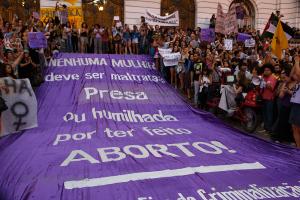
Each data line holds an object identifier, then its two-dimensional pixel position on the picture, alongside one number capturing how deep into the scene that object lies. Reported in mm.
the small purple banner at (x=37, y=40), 12156
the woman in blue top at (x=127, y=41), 16812
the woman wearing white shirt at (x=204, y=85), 11422
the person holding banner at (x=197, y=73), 11850
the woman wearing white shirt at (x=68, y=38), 16078
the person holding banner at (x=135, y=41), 16922
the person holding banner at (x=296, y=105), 7418
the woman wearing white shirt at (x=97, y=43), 16781
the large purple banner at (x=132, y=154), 5117
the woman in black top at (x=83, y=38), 16578
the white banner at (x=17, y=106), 7820
